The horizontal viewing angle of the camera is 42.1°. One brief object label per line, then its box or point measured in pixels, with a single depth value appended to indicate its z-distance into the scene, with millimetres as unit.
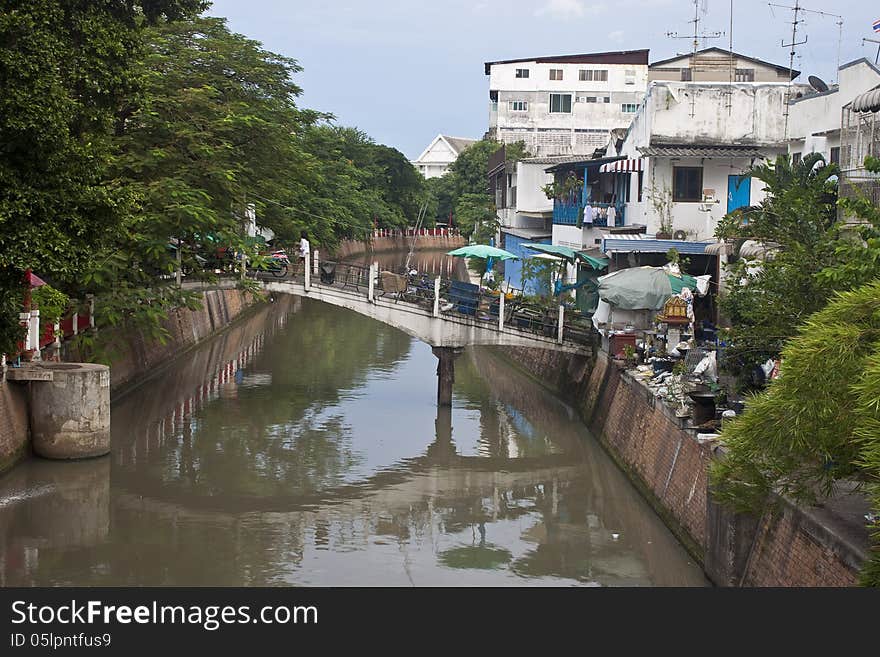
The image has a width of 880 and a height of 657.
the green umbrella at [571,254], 28172
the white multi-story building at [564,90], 72375
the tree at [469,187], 61312
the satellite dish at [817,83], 28948
